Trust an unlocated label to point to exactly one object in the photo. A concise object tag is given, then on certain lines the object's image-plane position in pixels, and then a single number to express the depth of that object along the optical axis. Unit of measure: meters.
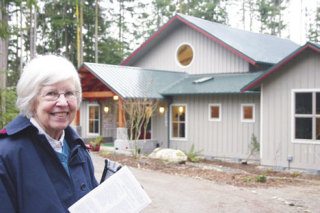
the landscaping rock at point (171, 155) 13.56
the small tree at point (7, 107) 5.26
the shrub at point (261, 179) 10.25
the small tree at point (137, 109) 15.16
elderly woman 1.83
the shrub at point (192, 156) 14.59
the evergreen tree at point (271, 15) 43.28
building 12.72
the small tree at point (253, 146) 14.59
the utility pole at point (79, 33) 31.06
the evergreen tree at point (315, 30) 43.41
